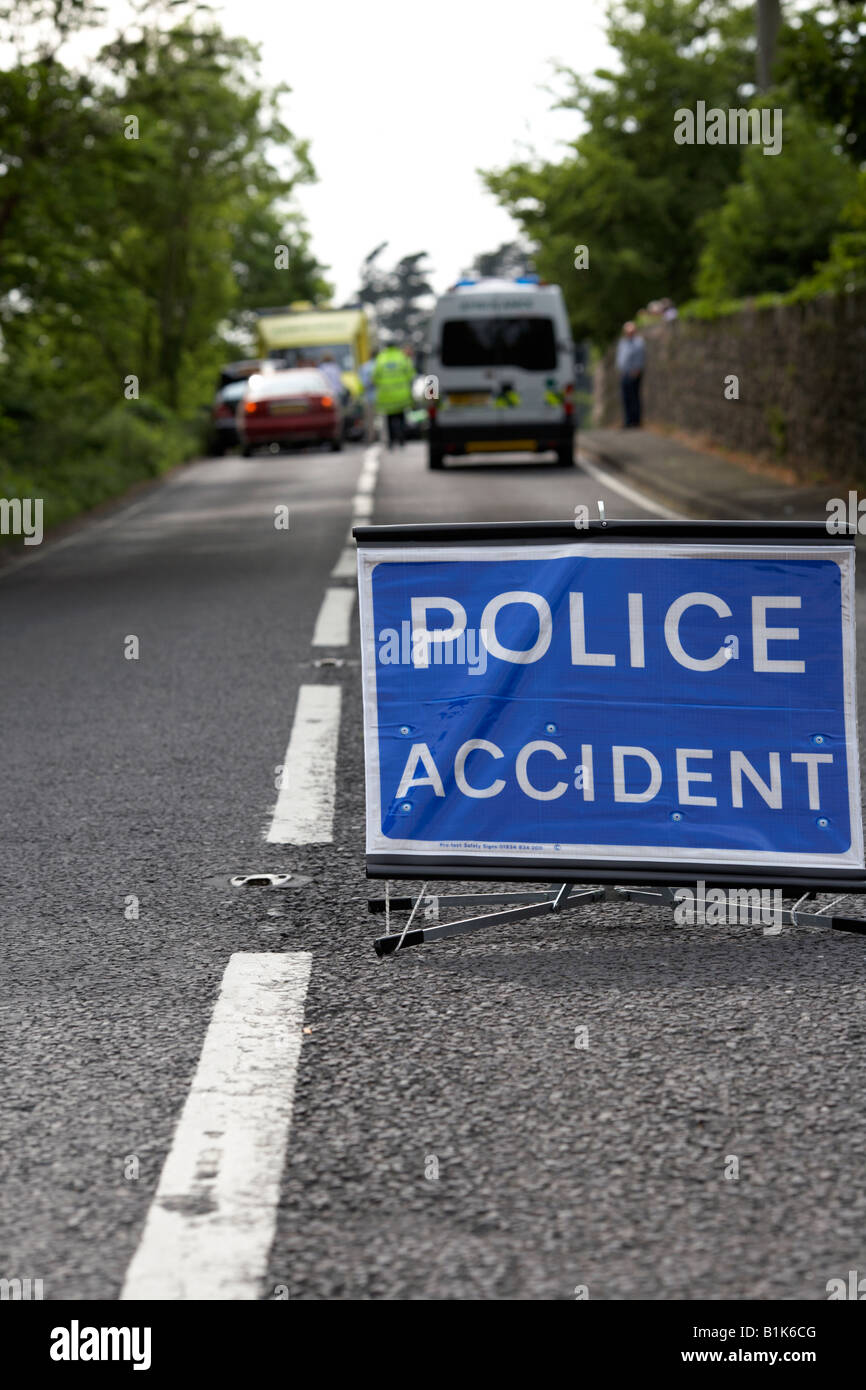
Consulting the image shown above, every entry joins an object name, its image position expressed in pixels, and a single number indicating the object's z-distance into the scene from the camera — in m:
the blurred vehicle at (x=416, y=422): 44.91
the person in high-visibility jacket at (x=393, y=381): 31.64
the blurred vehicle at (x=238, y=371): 47.66
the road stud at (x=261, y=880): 5.84
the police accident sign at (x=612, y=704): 5.24
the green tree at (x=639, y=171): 41.88
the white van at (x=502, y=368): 27.08
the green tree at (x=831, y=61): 17.67
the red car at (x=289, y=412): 36.22
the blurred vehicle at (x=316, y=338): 47.97
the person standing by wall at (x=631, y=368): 35.06
